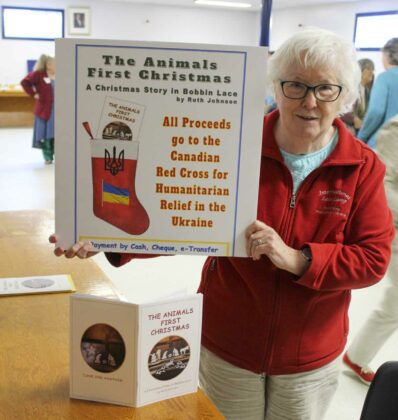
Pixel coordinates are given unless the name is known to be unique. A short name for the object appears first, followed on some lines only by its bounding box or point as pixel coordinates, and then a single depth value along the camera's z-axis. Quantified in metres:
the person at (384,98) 3.88
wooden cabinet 12.19
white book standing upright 1.17
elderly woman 1.30
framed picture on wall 14.08
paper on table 1.81
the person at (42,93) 7.79
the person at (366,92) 5.66
